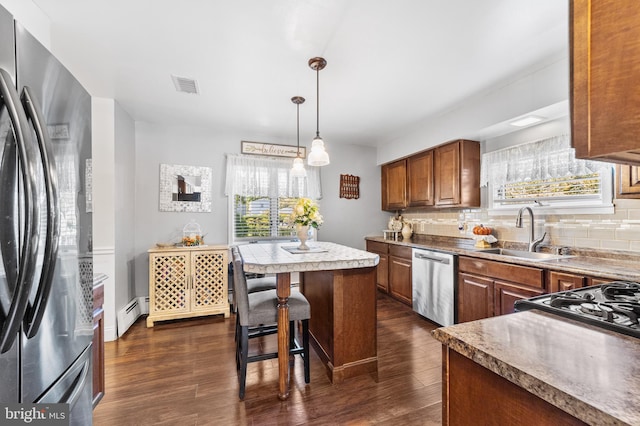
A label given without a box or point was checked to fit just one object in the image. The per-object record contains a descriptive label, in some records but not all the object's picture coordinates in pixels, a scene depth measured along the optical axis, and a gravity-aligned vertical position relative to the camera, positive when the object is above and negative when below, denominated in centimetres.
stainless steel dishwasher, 288 -81
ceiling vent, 252 +123
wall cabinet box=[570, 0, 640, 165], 52 +27
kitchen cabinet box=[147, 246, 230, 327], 318 -81
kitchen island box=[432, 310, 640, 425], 50 -34
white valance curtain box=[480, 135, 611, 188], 250 +50
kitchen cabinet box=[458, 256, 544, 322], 220 -65
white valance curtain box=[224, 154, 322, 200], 396 +52
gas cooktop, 77 -31
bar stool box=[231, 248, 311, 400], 189 -70
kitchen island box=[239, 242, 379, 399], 190 -72
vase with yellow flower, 238 -2
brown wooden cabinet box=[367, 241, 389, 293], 405 -80
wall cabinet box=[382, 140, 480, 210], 327 +47
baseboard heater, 294 -115
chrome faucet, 270 -20
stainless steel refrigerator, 74 -4
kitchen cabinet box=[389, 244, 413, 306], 358 -83
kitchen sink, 249 -41
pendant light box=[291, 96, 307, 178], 277 +46
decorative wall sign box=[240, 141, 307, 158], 406 +97
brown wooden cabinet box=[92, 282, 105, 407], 157 -75
